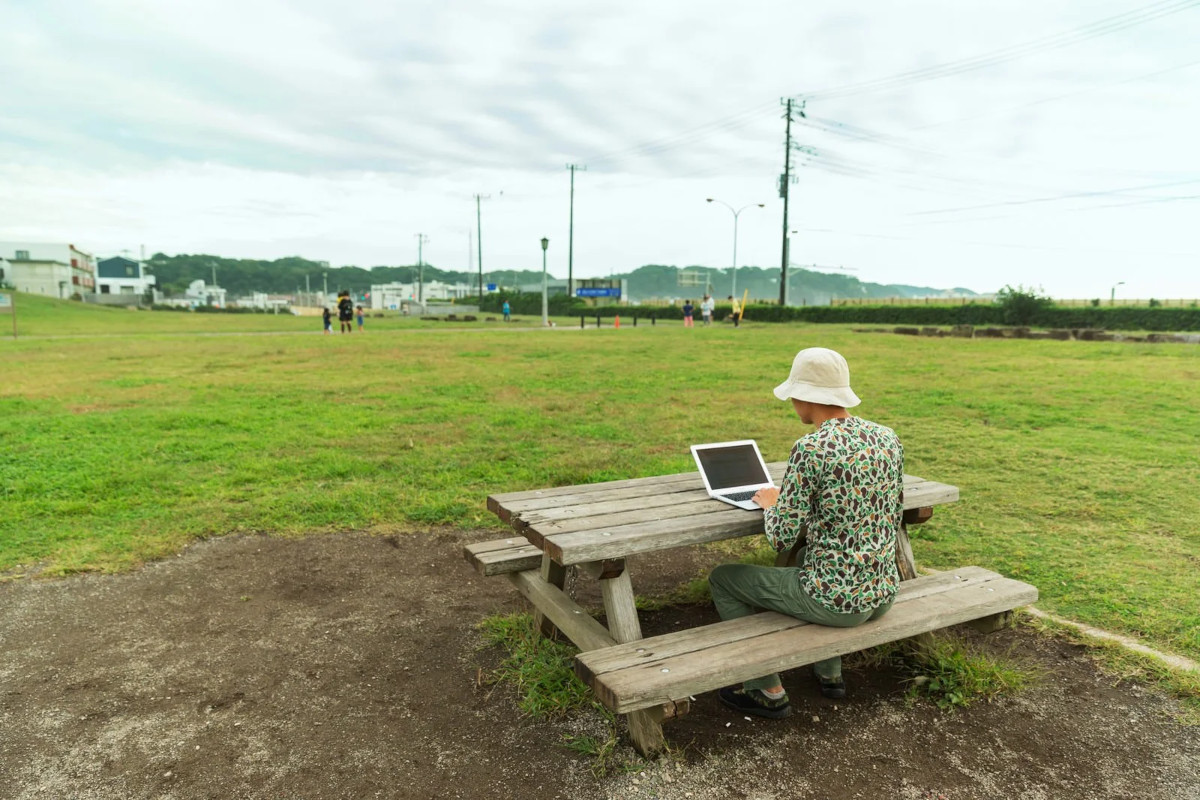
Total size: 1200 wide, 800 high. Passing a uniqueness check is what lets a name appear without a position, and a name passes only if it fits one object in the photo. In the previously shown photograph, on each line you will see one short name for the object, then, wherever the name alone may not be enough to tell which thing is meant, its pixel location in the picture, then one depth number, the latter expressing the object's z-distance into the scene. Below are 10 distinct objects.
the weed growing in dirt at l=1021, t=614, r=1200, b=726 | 3.14
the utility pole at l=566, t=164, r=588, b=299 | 63.46
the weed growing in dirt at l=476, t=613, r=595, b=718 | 3.12
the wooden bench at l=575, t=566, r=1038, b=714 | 2.48
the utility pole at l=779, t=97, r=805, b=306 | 46.56
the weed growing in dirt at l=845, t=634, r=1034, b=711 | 3.25
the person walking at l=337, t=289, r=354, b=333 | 26.30
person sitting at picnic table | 2.78
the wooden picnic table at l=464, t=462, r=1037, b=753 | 2.58
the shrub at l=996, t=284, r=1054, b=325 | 36.84
